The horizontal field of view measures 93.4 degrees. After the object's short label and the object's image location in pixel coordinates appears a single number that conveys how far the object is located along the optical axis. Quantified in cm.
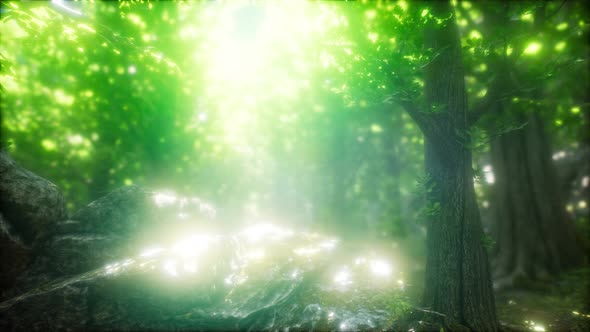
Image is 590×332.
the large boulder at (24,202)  513
